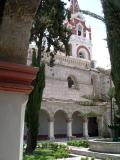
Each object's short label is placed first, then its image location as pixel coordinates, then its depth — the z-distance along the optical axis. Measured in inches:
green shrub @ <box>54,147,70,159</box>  371.3
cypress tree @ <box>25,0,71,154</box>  411.8
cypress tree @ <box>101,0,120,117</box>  200.2
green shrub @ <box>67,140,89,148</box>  527.5
